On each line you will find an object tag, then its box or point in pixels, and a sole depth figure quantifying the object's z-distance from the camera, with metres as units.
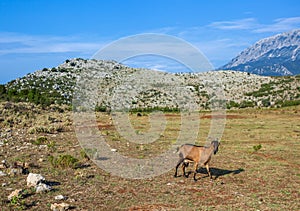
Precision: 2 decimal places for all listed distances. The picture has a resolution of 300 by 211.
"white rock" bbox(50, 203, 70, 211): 8.88
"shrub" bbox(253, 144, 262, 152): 19.03
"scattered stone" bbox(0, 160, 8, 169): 13.00
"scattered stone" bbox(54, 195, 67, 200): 9.77
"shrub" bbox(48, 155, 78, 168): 13.56
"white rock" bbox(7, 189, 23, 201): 9.52
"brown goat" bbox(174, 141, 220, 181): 11.93
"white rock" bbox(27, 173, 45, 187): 10.84
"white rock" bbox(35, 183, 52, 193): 10.31
